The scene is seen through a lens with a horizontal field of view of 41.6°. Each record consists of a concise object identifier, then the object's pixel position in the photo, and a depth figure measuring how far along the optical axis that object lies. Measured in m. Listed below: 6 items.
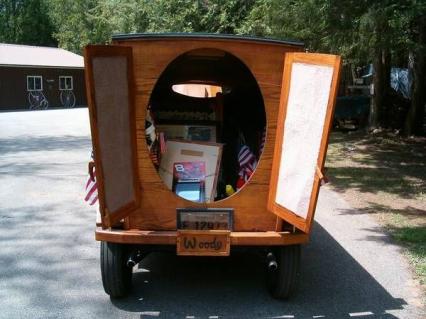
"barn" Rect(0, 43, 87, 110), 34.03
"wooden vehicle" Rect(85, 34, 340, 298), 3.93
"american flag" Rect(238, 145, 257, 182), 5.26
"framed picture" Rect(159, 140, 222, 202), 4.96
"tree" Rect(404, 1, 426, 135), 14.33
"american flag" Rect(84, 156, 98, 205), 5.22
